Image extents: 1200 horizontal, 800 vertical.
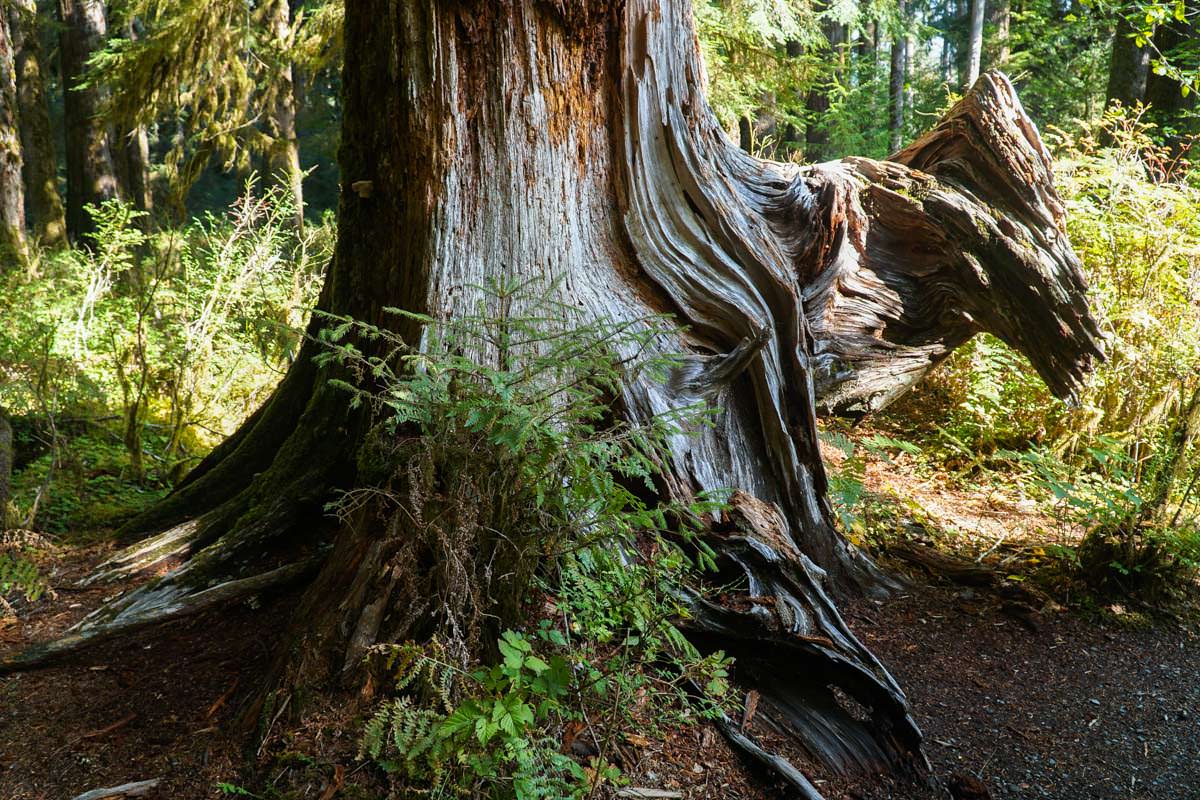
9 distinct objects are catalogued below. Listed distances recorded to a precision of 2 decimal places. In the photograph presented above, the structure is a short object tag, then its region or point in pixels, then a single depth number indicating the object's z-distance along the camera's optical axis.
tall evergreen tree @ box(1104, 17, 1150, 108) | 10.88
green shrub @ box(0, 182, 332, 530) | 5.18
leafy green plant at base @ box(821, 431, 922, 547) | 4.77
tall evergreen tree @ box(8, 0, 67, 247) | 11.66
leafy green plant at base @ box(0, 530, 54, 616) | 3.74
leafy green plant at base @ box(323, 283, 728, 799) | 2.41
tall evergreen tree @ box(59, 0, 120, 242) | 12.62
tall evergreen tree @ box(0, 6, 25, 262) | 8.84
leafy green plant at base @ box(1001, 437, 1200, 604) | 4.65
